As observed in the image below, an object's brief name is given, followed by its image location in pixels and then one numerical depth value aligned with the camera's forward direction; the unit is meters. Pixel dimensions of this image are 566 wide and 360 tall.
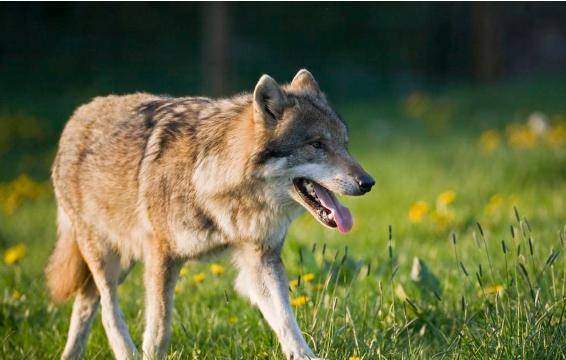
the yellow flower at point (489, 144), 19.51
